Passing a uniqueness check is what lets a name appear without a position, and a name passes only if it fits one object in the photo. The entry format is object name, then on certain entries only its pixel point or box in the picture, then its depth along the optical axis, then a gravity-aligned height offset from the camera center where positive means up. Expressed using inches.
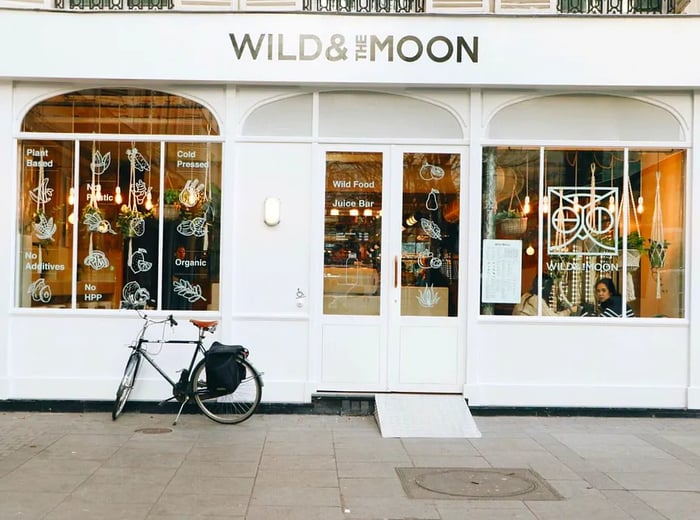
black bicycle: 316.8 -52.6
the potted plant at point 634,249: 351.9 +7.3
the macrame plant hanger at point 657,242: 352.5 +10.6
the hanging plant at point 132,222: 348.5 +16.3
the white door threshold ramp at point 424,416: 311.1 -67.3
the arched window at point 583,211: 350.0 +24.8
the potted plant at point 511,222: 352.2 +19.3
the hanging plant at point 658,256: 352.5 +4.2
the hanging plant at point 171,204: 348.2 +24.9
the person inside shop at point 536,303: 350.6 -18.9
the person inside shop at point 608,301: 350.3 -17.5
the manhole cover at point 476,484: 232.8 -72.8
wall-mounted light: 342.1 +21.5
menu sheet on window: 349.4 -5.1
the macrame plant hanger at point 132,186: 349.4 +33.2
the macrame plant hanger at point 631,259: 351.6 +2.6
